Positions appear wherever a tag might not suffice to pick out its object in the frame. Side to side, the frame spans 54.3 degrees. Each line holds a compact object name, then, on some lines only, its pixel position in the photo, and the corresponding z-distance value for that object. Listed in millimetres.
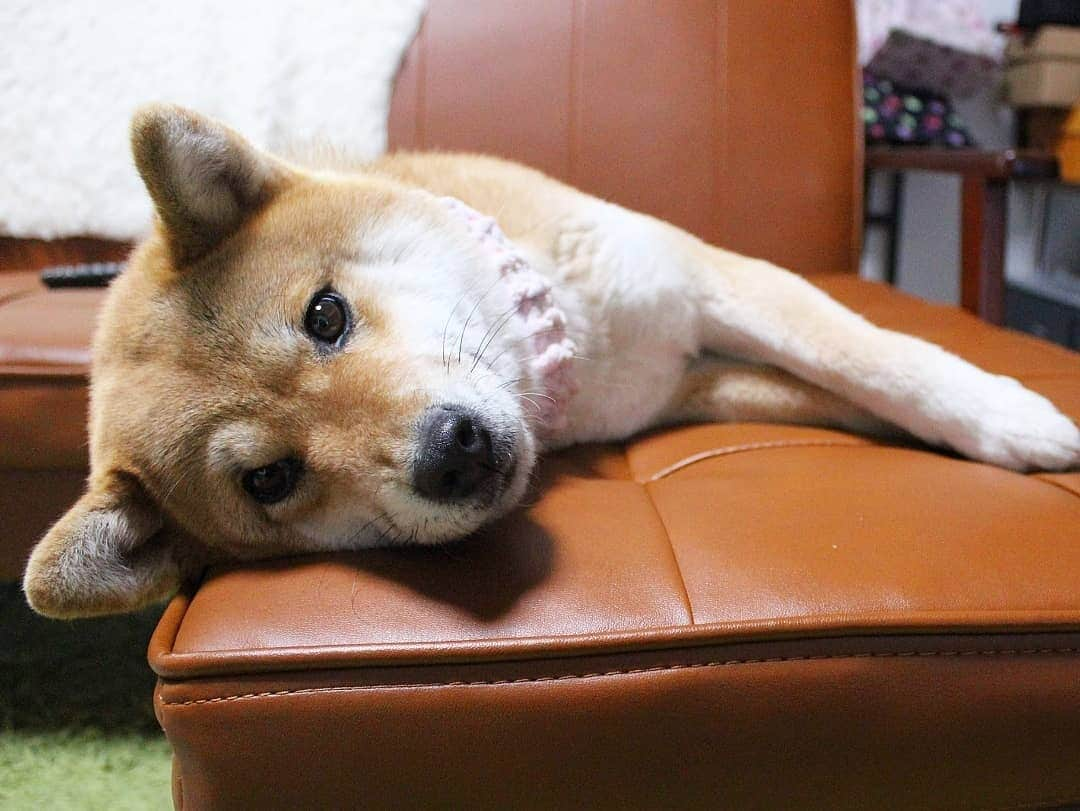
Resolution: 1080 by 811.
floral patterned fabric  851
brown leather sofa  292
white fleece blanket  638
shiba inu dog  333
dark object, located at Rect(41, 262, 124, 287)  562
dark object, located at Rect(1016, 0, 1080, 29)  855
